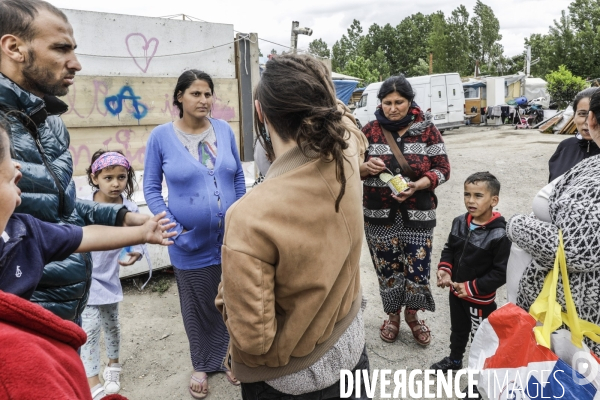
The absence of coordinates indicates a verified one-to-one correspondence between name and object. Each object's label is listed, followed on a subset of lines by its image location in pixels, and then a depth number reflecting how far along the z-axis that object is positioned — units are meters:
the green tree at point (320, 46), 69.76
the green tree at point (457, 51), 39.72
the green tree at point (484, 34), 43.12
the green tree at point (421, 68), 41.16
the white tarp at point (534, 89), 33.16
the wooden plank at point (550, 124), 16.76
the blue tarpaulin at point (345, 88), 15.03
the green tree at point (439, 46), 39.50
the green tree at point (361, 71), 37.72
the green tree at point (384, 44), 49.25
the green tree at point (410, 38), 48.50
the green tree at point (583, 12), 31.60
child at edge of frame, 0.75
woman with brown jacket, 1.25
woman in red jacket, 3.11
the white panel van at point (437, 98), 18.27
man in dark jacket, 1.54
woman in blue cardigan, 2.66
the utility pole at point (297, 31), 9.00
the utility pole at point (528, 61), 36.38
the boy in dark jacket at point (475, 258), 2.65
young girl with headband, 2.73
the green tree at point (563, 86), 21.58
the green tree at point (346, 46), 58.75
